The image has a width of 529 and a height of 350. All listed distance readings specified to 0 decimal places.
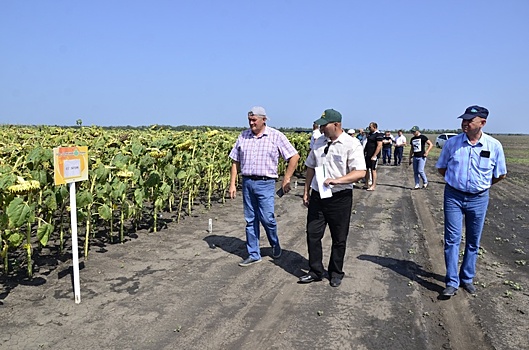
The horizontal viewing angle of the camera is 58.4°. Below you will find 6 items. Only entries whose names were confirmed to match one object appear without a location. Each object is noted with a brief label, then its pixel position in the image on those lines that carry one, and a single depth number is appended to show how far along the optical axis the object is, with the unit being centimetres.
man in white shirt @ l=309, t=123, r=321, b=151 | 1332
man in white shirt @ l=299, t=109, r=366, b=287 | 534
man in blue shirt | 526
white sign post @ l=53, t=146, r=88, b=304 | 471
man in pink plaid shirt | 616
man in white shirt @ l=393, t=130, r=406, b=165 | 2478
